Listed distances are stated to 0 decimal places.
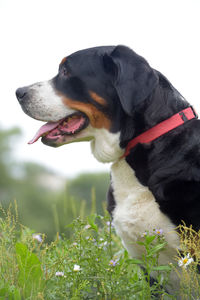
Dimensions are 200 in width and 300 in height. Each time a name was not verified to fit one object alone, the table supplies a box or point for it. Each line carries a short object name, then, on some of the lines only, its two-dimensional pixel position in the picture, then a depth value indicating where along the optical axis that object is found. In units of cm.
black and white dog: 250
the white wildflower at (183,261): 199
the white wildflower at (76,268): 210
